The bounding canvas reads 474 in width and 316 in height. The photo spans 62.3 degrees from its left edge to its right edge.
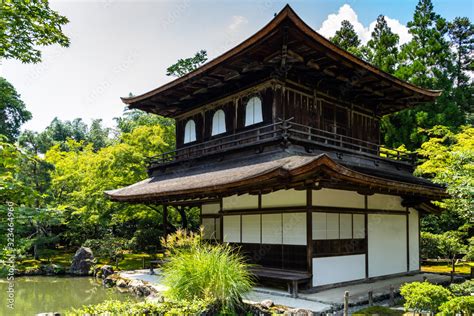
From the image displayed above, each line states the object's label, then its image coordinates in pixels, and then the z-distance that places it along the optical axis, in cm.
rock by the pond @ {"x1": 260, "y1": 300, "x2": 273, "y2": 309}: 842
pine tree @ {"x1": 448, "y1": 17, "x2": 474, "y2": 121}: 2848
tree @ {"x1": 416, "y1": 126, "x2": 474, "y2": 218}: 734
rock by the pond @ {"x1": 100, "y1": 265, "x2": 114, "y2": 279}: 1641
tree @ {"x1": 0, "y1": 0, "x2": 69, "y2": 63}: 571
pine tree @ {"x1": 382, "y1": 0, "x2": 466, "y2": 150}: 2438
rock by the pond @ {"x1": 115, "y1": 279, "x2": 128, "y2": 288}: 1407
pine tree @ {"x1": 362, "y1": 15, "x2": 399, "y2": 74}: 2733
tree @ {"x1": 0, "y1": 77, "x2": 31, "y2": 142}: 3628
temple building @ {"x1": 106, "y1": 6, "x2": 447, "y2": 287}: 1042
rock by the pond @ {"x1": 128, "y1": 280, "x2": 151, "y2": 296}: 1234
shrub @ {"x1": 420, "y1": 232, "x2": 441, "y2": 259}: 1786
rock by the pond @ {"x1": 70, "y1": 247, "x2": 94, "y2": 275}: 1839
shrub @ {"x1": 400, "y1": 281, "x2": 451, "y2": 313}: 730
